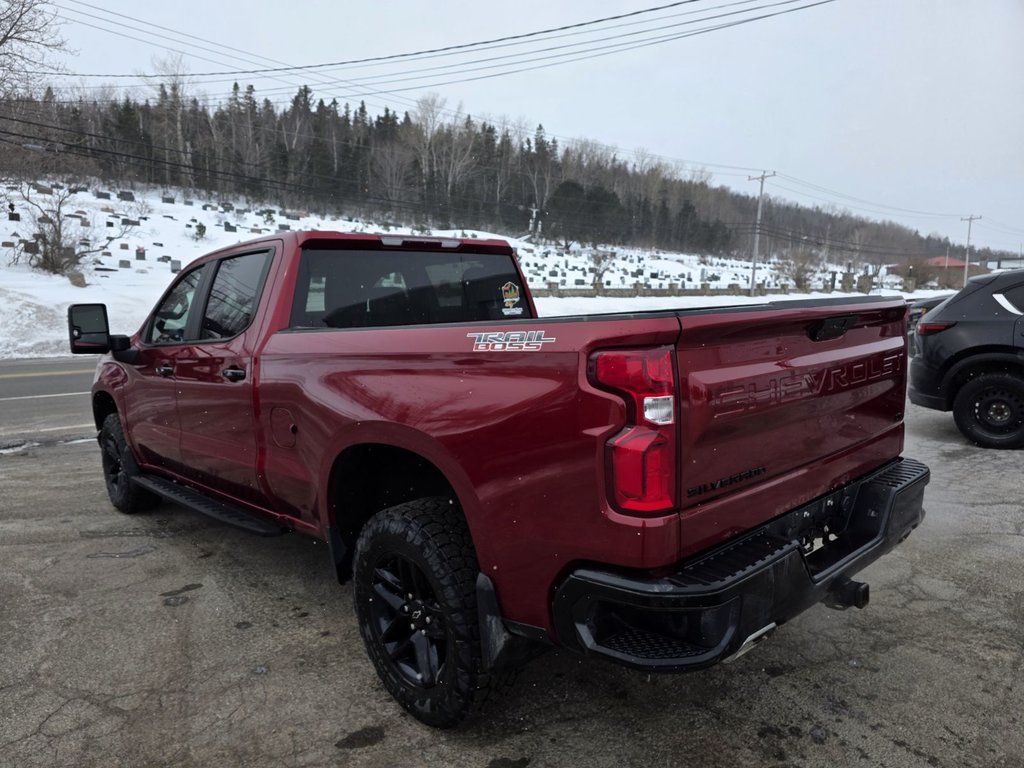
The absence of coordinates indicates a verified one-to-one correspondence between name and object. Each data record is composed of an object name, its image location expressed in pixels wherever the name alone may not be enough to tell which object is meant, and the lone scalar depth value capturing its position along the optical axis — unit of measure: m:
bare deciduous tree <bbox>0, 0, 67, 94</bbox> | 23.91
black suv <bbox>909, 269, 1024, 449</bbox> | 6.23
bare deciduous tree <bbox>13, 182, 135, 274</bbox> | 26.03
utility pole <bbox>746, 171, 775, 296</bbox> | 48.34
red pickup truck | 1.84
